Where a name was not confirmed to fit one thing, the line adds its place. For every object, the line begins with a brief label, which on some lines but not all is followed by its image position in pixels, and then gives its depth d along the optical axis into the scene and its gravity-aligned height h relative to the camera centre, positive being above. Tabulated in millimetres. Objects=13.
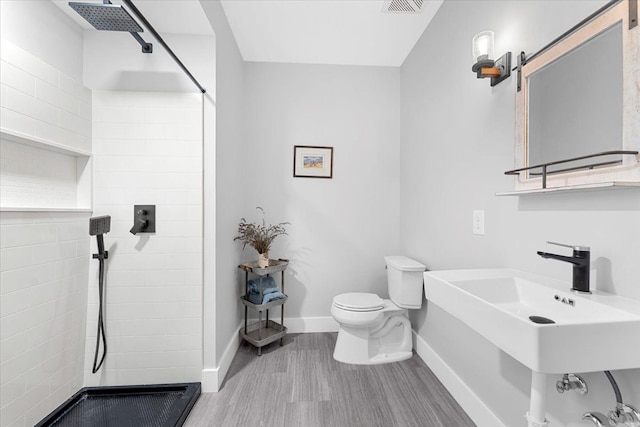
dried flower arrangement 2305 -187
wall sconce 1305 +737
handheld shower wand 1584 -344
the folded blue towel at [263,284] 2250 -599
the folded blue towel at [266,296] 2197 -684
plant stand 2176 -976
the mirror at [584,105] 826 +401
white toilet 2043 -817
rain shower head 1076 +812
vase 2252 -403
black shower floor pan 1436 -1106
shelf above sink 771 +88
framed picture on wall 2607 +485
